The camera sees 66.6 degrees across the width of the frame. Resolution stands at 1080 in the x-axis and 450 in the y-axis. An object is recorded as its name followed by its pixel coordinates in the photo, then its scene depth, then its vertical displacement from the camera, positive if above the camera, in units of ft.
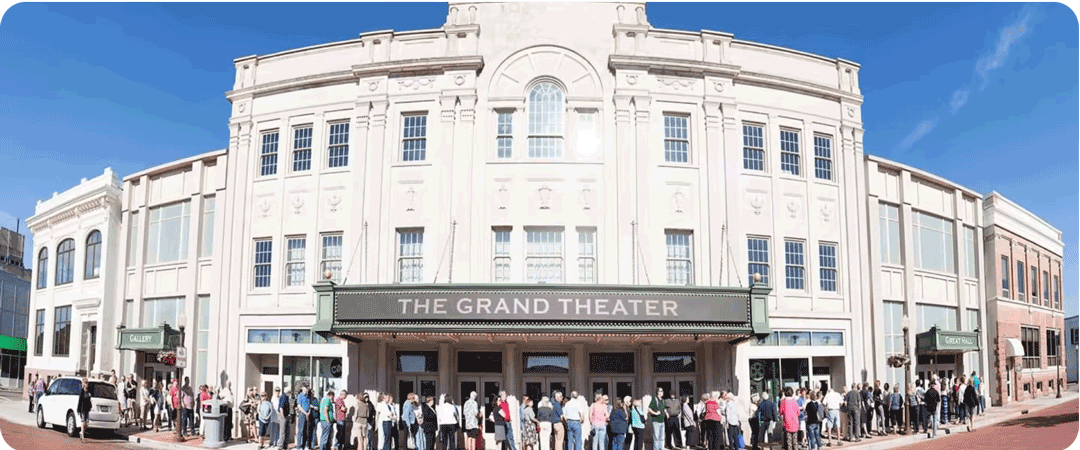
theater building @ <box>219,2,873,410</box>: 77.56 +13.15
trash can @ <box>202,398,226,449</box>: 72.64 -8.48
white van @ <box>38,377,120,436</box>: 75.92 -7.49
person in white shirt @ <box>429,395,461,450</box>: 68.18 -7.67
